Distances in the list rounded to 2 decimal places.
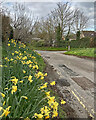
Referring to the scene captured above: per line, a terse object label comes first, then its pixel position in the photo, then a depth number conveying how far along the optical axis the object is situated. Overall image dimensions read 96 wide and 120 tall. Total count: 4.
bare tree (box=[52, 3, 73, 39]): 24.43
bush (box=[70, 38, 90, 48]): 22.95
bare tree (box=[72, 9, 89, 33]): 28.22
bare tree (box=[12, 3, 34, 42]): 8.95
